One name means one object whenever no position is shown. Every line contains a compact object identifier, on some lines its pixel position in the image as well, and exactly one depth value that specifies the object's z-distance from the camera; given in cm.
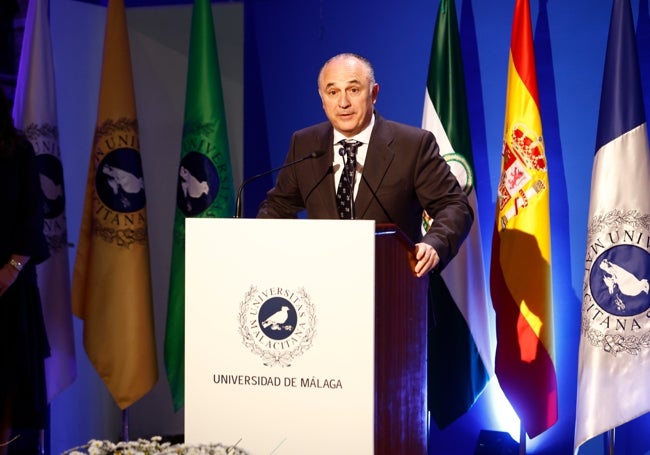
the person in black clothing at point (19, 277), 675
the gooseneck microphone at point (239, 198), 428
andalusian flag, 762
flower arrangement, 319
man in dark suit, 526
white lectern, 396
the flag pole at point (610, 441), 720
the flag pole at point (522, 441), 749
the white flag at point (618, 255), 692
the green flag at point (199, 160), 812
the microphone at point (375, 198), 535
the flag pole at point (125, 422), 811
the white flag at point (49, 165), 783
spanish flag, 734
